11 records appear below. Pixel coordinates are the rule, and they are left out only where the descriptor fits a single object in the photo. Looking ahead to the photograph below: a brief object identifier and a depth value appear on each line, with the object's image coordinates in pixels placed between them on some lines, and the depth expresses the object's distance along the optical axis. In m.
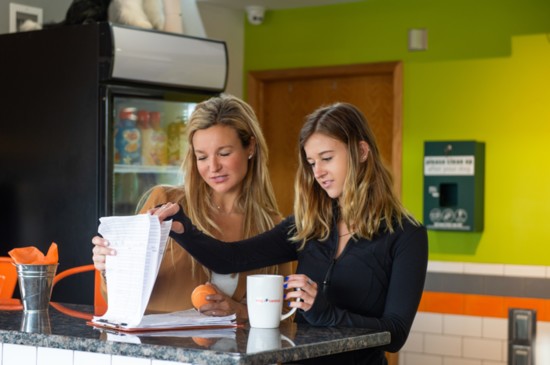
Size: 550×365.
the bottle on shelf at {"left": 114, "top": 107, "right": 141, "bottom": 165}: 4.36
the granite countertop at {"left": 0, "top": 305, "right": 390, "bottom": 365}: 1.71
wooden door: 5.27
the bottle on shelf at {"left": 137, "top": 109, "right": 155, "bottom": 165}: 4.45
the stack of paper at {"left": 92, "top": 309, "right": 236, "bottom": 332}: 1.98
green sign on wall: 4.84
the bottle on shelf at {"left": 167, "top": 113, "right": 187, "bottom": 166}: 4.54
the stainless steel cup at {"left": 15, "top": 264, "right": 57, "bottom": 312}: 2.36
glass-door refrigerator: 3.98
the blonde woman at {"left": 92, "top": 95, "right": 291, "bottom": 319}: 2.73
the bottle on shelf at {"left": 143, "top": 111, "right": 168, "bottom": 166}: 4.47
